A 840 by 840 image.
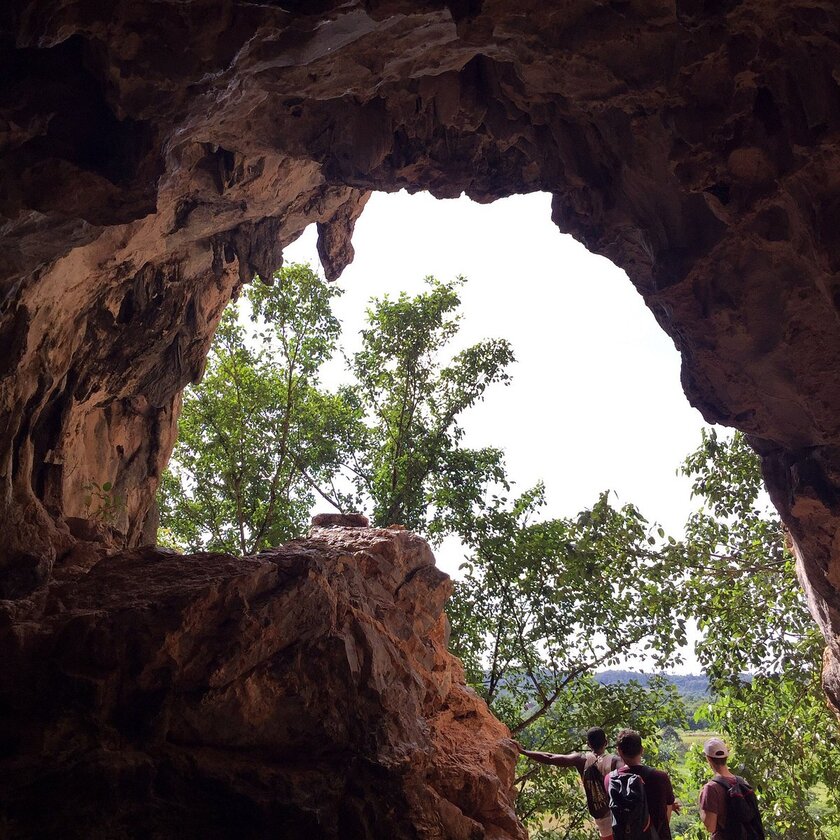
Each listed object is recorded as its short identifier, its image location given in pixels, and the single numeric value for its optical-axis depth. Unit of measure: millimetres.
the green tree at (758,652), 11430
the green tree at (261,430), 15828
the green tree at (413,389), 15820
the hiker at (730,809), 5684
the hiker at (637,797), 5562
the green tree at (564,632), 12594
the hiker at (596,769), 6491
